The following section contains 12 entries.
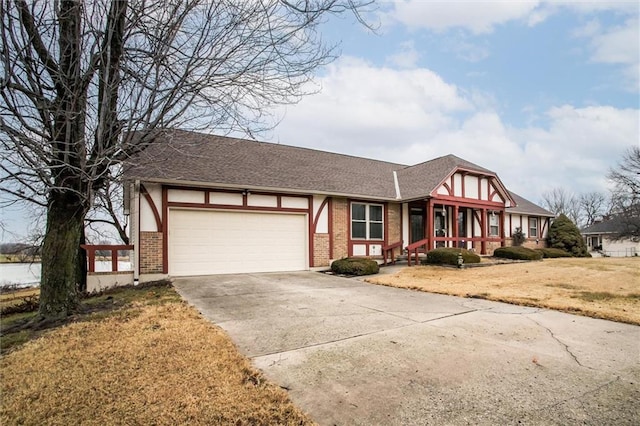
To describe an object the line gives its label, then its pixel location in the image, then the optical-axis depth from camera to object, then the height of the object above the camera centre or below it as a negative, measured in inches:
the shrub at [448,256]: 550.2 -50.6
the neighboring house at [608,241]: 1579.7 -86.6
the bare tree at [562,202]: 2154.3 +136.2
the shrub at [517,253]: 653.9 -55.2
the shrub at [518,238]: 885.8 -35.0
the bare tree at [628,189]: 1192.2 +122.4
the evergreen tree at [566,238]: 871.7 -35.9
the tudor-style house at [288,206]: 434.3 +32.0
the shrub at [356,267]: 485.6 -57.3
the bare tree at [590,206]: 2237.9 +113.5
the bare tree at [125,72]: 183.0 +92.2
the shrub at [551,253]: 797.2 -66.6
